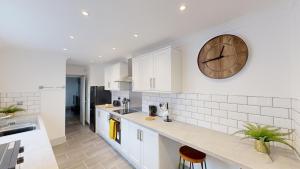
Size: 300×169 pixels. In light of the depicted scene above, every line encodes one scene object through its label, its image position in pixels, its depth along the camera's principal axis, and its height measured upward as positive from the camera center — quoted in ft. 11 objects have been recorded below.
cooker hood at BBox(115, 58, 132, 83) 9.99 +0.65
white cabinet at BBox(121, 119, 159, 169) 5.48 -3.44
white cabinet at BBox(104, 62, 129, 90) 10.07 +0.82
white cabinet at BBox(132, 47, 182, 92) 6.17 +0.78
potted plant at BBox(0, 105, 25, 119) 7.11 -1.75
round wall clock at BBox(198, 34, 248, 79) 4.59 +1.24
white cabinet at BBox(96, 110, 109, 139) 9.81 -3.65
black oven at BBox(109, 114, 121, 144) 8.09 -3.37
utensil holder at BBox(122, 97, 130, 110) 9.82 -1.69
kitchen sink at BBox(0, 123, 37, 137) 5.66 -2.42
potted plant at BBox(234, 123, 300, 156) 3.45 -1.68
